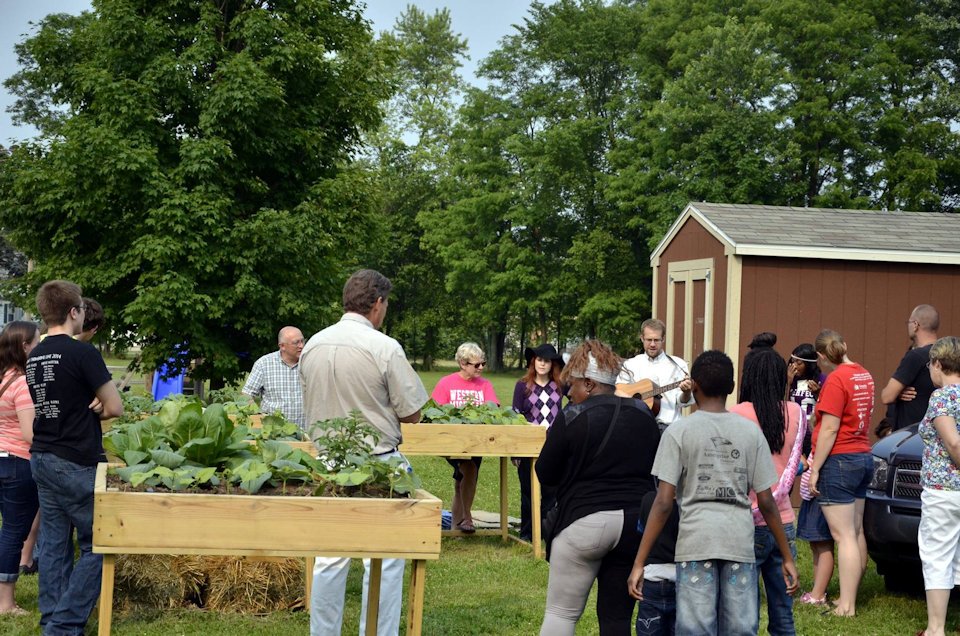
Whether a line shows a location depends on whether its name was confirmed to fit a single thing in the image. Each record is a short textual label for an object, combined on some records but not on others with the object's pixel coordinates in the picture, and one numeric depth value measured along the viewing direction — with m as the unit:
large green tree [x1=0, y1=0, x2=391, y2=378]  20.75
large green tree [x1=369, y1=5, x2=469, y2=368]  61.00
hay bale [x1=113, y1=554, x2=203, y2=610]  7.24
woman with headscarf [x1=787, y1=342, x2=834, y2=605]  7.72
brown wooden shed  14.54
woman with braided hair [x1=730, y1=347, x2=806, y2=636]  5.83
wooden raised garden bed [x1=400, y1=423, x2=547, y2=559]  9.34
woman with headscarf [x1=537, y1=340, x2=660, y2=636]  4.80
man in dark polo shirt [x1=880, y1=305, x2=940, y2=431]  8.16
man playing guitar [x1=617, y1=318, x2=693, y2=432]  9.33
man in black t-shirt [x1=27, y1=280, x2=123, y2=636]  5.90
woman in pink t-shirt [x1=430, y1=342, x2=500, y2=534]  10.40
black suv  7.50
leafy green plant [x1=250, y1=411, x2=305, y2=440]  6.42
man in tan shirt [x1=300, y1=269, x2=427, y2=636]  5.58
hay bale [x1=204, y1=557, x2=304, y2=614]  7.44
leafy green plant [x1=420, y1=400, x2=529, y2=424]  9.66
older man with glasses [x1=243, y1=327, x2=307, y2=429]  9.72
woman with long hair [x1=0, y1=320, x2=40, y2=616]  7.00
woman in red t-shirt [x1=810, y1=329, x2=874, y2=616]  7.41
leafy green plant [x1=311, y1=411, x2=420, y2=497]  4.77
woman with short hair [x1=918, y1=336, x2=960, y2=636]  6.34
